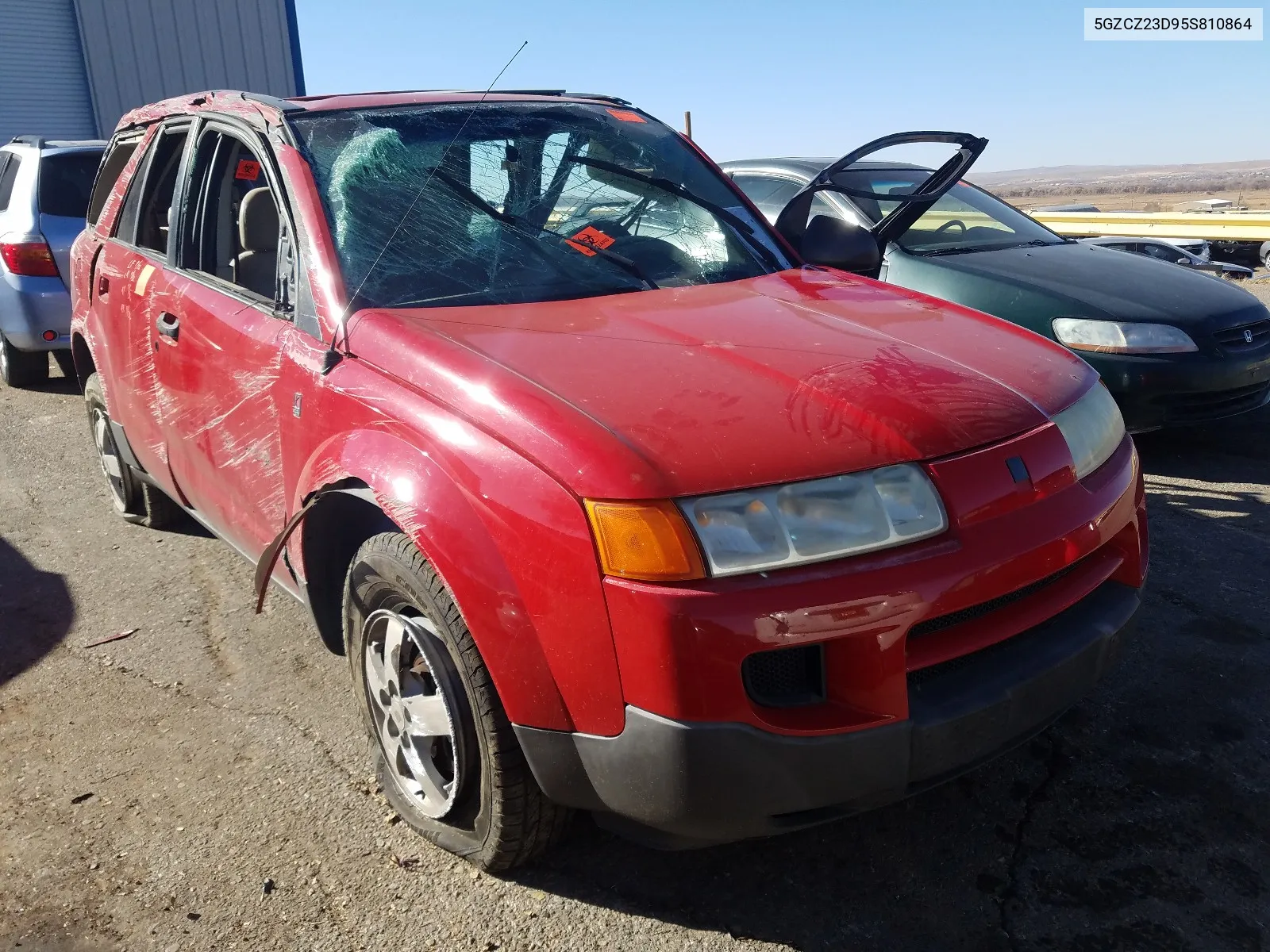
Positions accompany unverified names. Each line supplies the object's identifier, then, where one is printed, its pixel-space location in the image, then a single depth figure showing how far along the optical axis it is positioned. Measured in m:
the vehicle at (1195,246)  14.35
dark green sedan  4.80
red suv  1.83
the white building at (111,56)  17.23
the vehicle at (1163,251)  11.29
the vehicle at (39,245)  6.82
